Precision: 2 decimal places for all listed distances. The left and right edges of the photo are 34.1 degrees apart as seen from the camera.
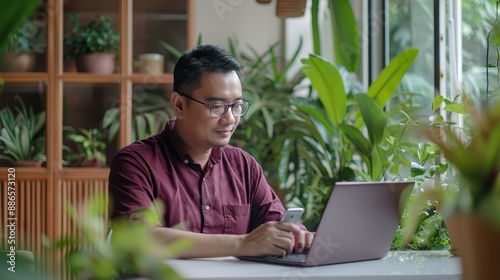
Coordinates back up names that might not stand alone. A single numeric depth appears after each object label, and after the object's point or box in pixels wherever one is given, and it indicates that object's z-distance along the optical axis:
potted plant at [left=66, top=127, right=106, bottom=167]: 4.91
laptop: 2.03
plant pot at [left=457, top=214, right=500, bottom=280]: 1.03
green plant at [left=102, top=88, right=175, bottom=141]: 4.93
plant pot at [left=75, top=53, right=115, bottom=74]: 4.95
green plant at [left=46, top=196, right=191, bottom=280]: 0.69
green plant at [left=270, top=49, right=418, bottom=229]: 3.79
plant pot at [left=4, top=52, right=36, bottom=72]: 4.94
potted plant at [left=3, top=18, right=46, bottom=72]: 4.93
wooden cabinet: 4.84
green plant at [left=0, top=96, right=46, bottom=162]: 4.82
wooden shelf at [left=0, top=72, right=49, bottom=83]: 4.90
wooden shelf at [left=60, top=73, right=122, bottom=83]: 4.91
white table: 1.96
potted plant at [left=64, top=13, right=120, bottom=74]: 4.95
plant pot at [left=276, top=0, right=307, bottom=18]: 3.68
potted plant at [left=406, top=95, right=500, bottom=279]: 0.94
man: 2.69
